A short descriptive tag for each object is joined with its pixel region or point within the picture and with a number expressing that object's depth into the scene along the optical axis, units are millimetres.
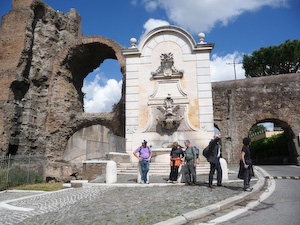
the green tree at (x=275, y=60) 32969
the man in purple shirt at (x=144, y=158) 8277
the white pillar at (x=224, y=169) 8673
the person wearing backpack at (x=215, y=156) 7355
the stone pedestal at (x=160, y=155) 11867
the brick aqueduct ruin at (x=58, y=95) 17453
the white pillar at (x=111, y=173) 8492
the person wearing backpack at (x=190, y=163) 7648
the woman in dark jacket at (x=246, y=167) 6652
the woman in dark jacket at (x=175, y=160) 8102
